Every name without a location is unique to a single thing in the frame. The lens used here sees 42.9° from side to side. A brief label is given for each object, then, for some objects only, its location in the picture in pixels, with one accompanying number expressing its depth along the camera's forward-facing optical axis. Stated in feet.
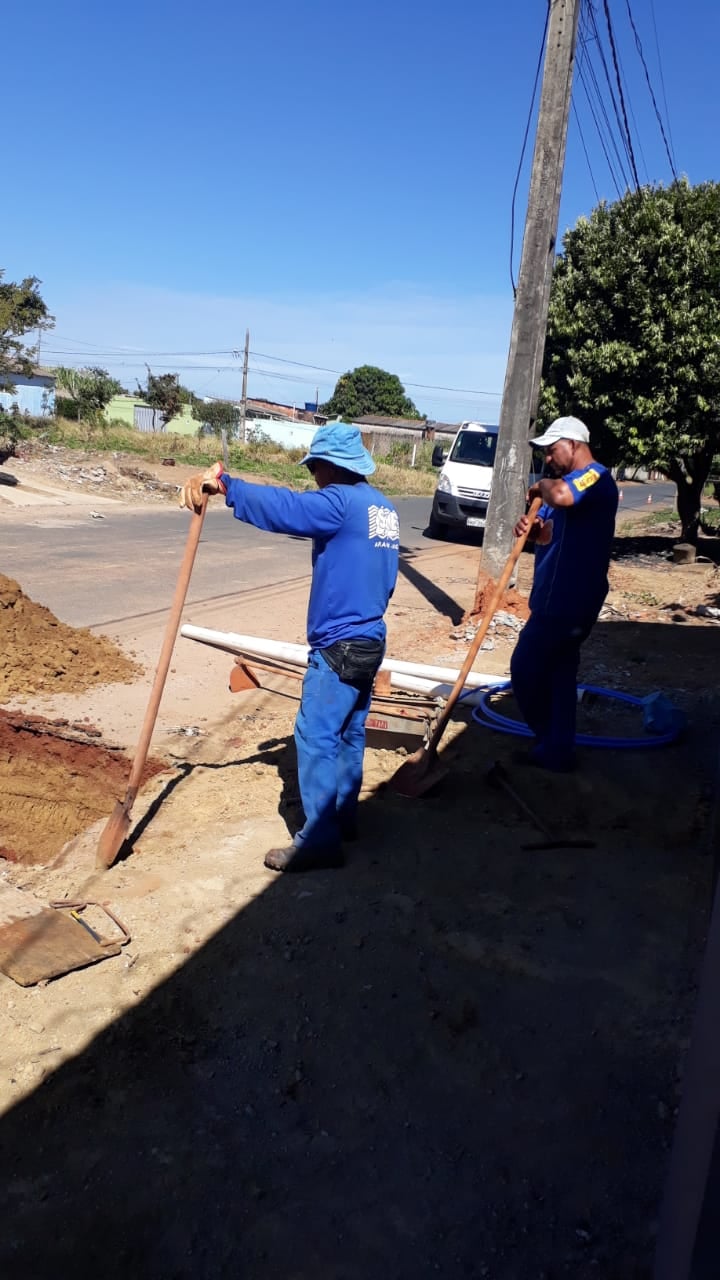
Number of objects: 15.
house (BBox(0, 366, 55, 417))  159.84
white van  56.70
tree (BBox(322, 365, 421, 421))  297.94
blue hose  18.13
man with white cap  15.69
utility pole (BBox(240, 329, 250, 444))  131.19
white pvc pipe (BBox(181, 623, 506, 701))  19.17
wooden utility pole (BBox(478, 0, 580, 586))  30.12
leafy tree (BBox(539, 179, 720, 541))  41.11
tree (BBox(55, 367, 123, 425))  147.54
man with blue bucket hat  12.80
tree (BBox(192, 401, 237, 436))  170.19
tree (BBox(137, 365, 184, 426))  163.63
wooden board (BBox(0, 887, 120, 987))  10.67
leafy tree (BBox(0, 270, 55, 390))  77.15
